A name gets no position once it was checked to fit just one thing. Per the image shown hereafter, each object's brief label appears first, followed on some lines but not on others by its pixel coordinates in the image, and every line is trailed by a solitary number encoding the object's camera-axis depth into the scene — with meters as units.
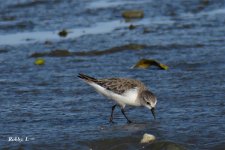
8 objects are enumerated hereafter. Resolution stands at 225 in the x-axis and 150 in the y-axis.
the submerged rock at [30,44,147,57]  13.30
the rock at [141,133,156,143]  8.03
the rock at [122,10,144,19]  16.42
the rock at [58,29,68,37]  15.04
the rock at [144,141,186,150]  7.72
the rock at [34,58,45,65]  12.44
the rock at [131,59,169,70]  11.69
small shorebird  9.12
